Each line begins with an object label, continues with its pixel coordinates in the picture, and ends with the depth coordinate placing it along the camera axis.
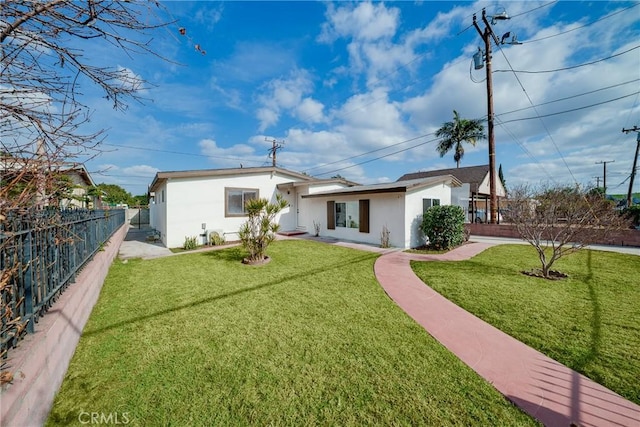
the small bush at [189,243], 11.11
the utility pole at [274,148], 26.73
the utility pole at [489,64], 12.49
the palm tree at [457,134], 26.77
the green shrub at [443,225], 10.93
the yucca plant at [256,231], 8.16
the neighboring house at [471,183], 18.82
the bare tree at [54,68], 2.13
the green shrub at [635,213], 16.83
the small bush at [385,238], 11.23
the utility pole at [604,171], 31.56
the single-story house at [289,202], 11.24
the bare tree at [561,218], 6.93
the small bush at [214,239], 11.92
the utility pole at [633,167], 21.92
